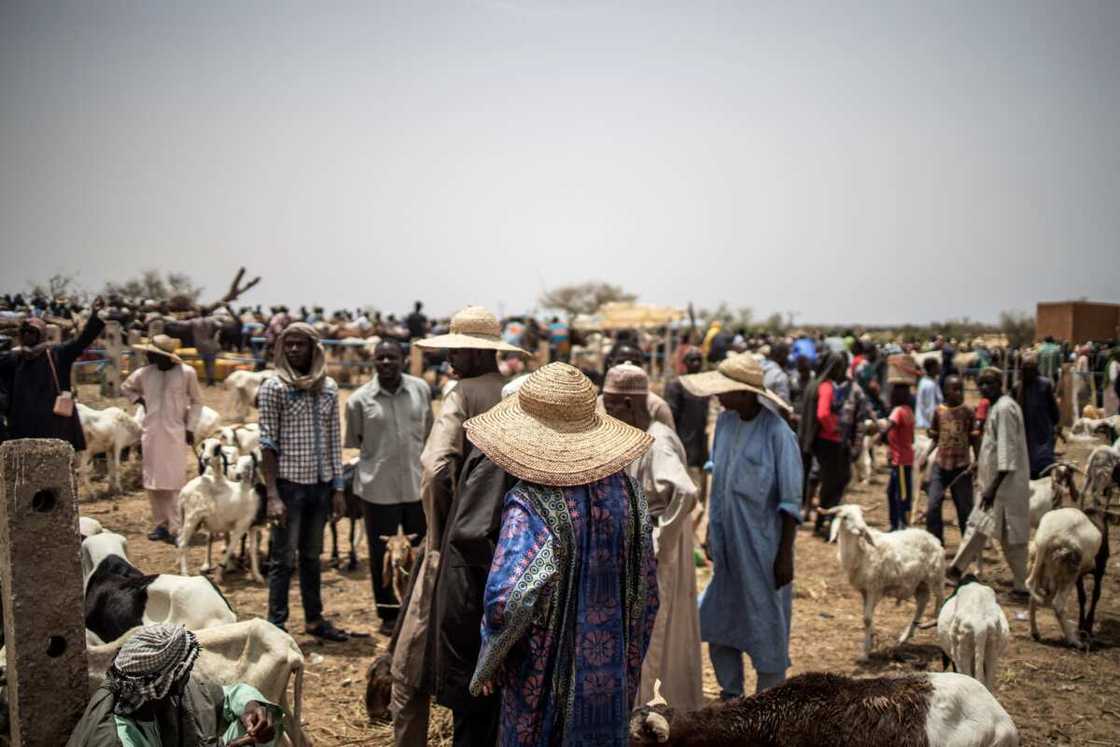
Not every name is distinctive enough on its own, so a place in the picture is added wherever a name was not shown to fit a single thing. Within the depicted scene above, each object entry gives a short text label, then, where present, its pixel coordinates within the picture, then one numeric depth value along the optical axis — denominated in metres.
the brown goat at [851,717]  2.95
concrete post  2.52
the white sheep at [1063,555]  5.68
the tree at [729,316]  50.78
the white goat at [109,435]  9.50
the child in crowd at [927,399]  11.06
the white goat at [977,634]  4.21
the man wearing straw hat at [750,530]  4.07
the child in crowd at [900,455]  8.22
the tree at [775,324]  52.09
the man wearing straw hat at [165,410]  6.94
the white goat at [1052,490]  6.88
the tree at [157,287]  34.56
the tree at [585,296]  57.50
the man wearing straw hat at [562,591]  2.31
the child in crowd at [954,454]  7.22
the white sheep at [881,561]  5.70
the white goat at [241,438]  8.09
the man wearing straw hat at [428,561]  3.24
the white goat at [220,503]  6.45
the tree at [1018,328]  37.34
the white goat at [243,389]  14.16
